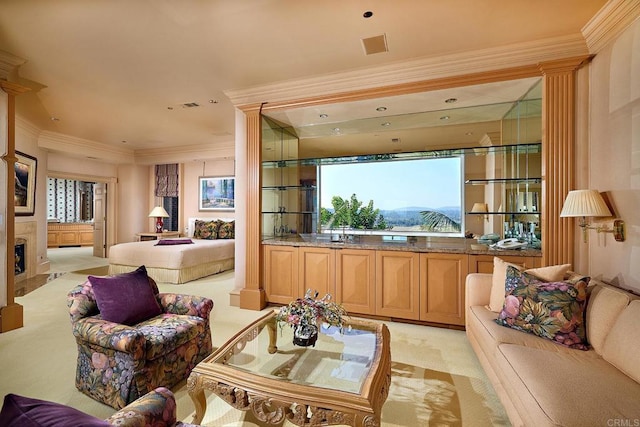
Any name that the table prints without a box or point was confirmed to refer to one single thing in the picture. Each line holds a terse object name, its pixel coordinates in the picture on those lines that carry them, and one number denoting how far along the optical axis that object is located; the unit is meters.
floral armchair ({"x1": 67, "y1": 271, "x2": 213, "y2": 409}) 1.81
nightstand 7.44
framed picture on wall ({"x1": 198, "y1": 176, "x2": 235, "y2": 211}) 7.45
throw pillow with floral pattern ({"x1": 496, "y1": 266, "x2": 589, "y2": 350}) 1.91
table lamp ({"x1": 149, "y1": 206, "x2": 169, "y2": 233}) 7.48
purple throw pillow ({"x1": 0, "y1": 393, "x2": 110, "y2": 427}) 0.67
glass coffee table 1.37
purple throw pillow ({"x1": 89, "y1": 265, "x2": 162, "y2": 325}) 2.08
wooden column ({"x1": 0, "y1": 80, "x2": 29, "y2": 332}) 3.16
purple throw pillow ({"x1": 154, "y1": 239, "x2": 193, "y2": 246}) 5.94
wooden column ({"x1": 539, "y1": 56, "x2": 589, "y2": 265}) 2.76
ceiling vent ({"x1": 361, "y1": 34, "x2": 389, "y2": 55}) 2.71
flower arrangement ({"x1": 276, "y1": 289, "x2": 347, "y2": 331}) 1.97
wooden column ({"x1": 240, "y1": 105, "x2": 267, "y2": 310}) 3.89
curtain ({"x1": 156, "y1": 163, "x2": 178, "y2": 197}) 7.90
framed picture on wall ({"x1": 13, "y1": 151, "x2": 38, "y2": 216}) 5.27
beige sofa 1.27
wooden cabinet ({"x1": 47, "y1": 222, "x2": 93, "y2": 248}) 10.14
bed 5.33
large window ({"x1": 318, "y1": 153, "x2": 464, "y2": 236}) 4.04
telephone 3.13
